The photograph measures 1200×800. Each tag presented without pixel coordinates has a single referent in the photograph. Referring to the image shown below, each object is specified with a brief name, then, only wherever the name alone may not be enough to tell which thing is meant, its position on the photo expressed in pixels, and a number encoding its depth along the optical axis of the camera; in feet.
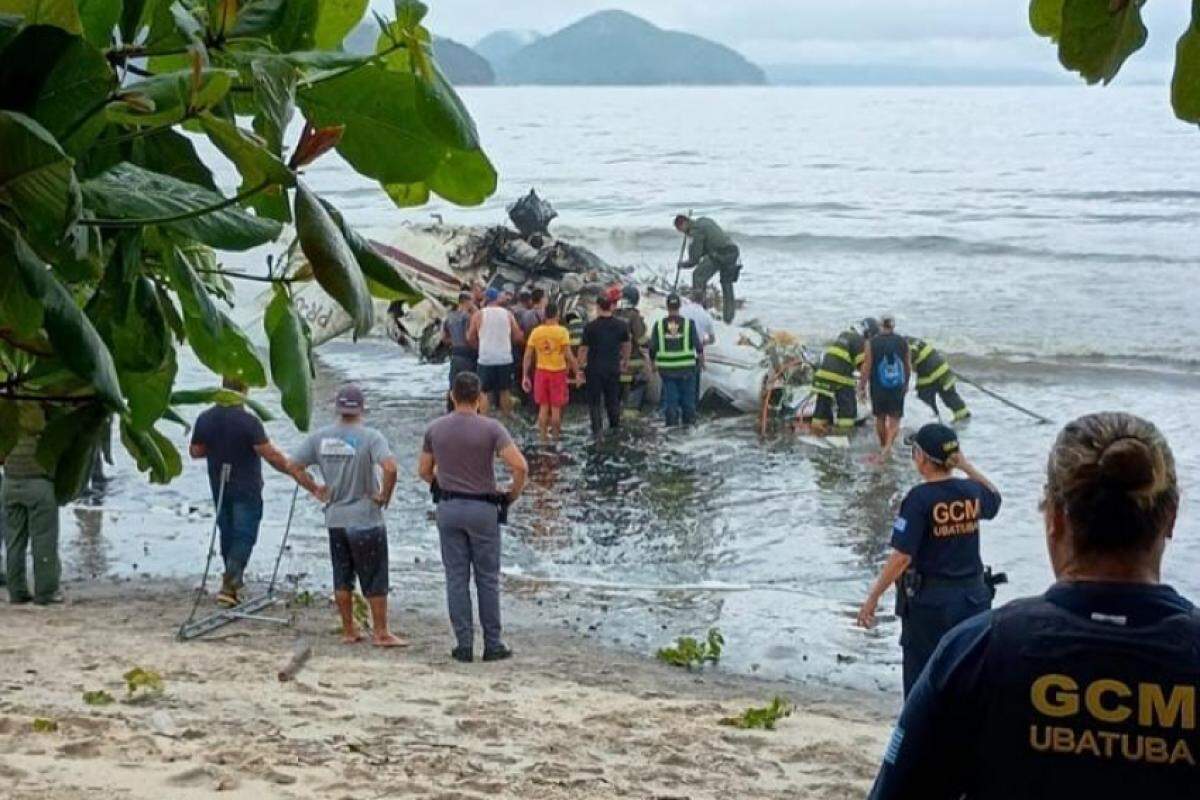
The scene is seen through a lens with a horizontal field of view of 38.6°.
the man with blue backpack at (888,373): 54.95
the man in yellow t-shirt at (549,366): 58.70
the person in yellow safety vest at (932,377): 60.85
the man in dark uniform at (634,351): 64.90
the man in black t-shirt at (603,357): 59.41
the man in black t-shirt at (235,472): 36.09
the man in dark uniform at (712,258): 80.38
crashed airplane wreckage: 65.10
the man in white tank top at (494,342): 61.72
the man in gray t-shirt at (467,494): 31.17
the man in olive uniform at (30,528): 35.17
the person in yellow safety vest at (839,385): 59.26
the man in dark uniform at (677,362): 60.59
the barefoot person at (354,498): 32.48
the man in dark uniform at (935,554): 25.36
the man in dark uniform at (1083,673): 8.24
